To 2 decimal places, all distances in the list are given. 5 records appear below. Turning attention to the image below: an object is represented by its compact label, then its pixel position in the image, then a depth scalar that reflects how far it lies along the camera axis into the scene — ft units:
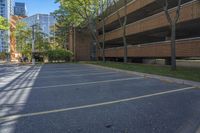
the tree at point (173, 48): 29.77
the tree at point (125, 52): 50.49
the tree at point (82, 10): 60.03
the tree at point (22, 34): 105.26
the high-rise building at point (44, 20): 139.78
